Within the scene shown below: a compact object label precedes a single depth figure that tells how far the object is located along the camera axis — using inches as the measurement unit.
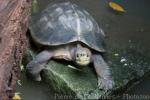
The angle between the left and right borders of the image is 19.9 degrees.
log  117.6
